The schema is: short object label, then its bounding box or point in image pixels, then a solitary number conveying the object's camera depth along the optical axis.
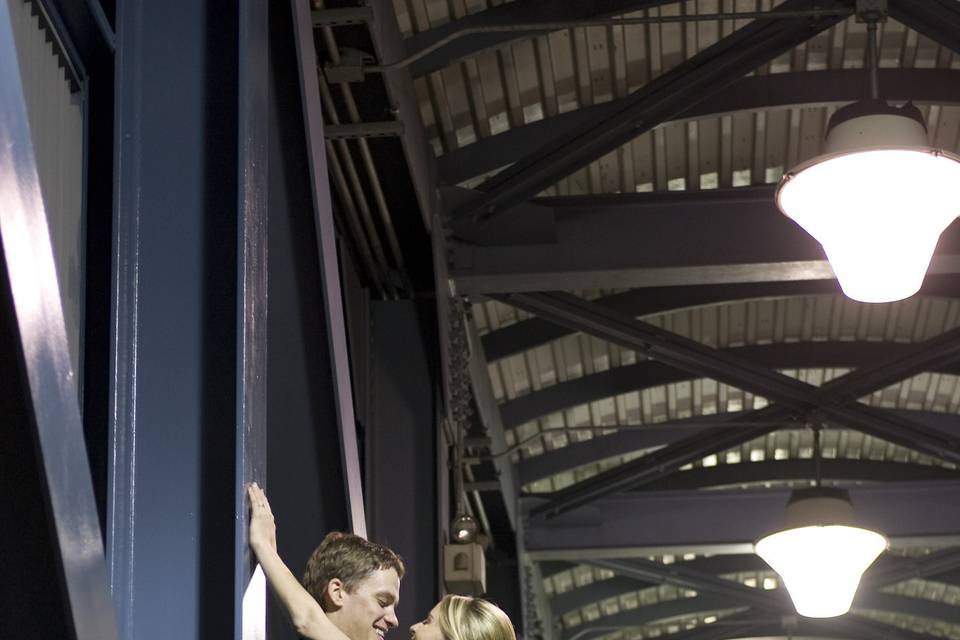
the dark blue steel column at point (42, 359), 4.03
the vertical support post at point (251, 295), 7.33
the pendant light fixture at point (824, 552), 23.64
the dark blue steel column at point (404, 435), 19.59
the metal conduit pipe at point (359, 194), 15.82
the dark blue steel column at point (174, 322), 7.27
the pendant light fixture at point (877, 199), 12.71
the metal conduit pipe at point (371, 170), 15.06
